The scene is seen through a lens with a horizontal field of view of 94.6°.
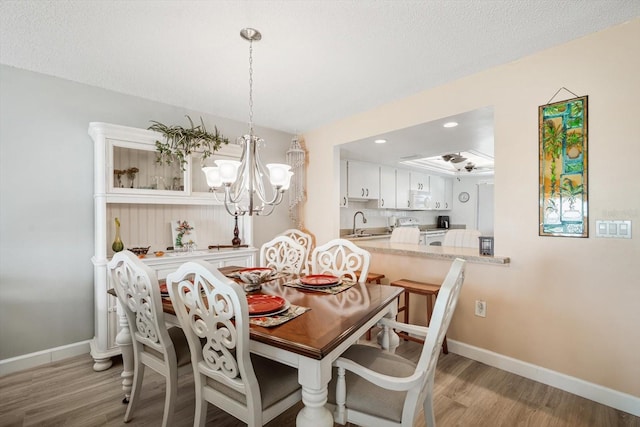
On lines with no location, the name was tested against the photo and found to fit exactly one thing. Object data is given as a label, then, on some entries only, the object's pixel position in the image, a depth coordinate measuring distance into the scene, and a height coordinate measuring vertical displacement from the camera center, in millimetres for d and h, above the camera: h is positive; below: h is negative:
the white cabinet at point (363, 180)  4902 +540
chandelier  1884 +246
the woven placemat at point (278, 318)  1306 -494
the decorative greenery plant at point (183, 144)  2787 +677
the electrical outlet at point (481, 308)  2475 -815
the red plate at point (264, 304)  1413 -472
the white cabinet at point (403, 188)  5895 +477
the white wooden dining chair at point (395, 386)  1126 -755
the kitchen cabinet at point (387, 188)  5508 +456
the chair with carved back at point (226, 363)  1122 -652
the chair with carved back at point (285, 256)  2674 -413
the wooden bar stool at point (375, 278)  3041 -688
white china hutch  2445 +4
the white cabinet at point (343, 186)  4770 +413
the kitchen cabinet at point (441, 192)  7030 +492
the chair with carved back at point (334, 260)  2195 -381
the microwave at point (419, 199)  6191 +268
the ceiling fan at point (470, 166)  5664 +886
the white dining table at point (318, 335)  1099 -504
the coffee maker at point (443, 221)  7539 -242
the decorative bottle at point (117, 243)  2572 -277
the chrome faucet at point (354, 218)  5466 -128
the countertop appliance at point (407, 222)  6377 -224
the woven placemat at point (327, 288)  1861 -495
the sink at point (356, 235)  4830 -412
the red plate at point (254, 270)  2139 -437
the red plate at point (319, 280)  1935 -466
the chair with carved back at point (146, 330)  1460 -645
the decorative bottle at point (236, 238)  3344 -303
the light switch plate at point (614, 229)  1838 -106
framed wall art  1980 +307
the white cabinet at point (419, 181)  6301 +670
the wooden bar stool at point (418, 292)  2608 -714
